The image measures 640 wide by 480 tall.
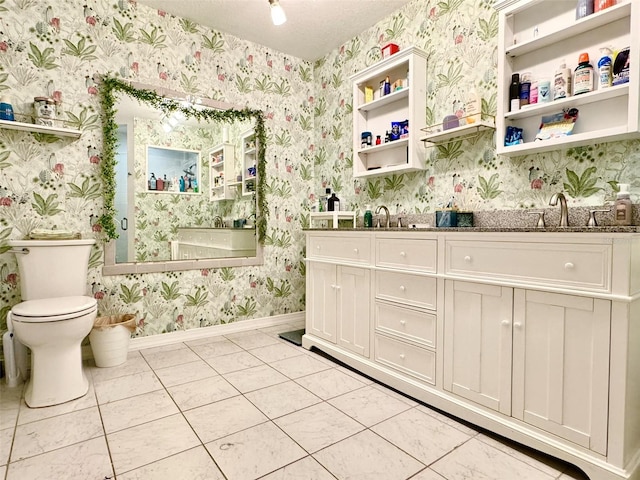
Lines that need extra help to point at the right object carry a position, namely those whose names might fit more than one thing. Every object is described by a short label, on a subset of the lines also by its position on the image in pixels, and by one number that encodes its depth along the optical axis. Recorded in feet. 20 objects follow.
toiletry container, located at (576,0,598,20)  5.72
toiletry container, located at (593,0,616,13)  5.51
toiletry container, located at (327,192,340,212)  10.80
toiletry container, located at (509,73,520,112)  6.64
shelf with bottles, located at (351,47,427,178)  8.54
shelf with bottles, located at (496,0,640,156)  5.37
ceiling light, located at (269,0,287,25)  7.65
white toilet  6.33
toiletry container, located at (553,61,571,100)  6.03
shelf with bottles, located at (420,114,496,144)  7.19
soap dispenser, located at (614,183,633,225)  5.23
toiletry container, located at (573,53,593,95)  5.74
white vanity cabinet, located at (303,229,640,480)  4.34
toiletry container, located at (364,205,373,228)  9.77
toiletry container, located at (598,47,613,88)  5.53
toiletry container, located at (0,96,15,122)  7.49
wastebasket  8.17
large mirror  9.06
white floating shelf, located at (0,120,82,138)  7.52
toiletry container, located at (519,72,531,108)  6.58
